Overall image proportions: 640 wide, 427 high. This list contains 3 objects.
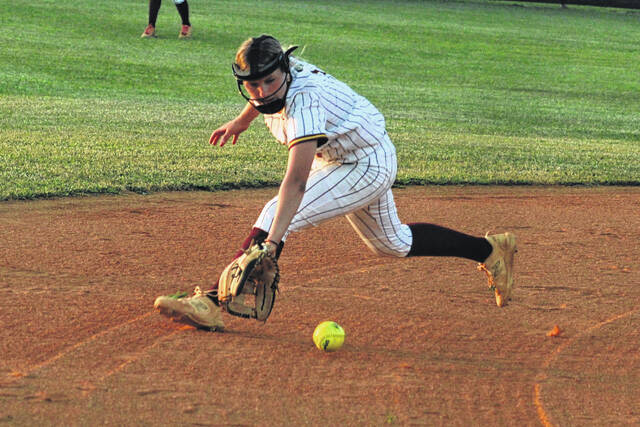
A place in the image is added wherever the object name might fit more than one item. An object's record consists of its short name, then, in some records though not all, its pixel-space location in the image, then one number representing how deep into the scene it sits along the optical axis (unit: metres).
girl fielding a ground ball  8.40
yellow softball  9.02
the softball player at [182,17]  40.50
